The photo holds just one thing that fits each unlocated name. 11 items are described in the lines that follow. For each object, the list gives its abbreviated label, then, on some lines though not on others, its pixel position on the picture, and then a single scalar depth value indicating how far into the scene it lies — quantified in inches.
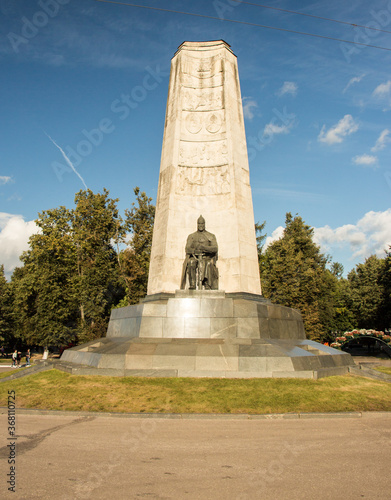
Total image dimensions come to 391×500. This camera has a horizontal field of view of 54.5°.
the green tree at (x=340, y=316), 2017.2
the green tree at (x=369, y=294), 1635.1
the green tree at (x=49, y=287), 1370.6
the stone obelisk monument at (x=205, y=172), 598.9
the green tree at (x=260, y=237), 1869.6
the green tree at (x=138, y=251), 1426.2
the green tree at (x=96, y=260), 1333.7
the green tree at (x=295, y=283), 1391.5
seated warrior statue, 564.1
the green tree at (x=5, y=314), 1739.7
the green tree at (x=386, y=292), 1477.2
